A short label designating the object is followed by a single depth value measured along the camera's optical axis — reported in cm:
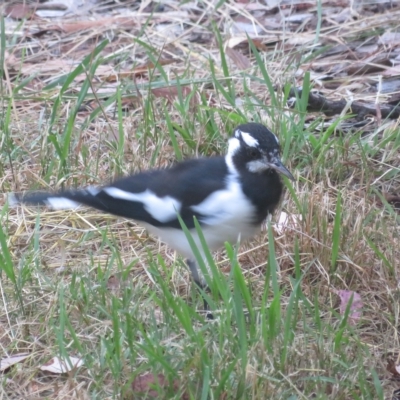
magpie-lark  673
